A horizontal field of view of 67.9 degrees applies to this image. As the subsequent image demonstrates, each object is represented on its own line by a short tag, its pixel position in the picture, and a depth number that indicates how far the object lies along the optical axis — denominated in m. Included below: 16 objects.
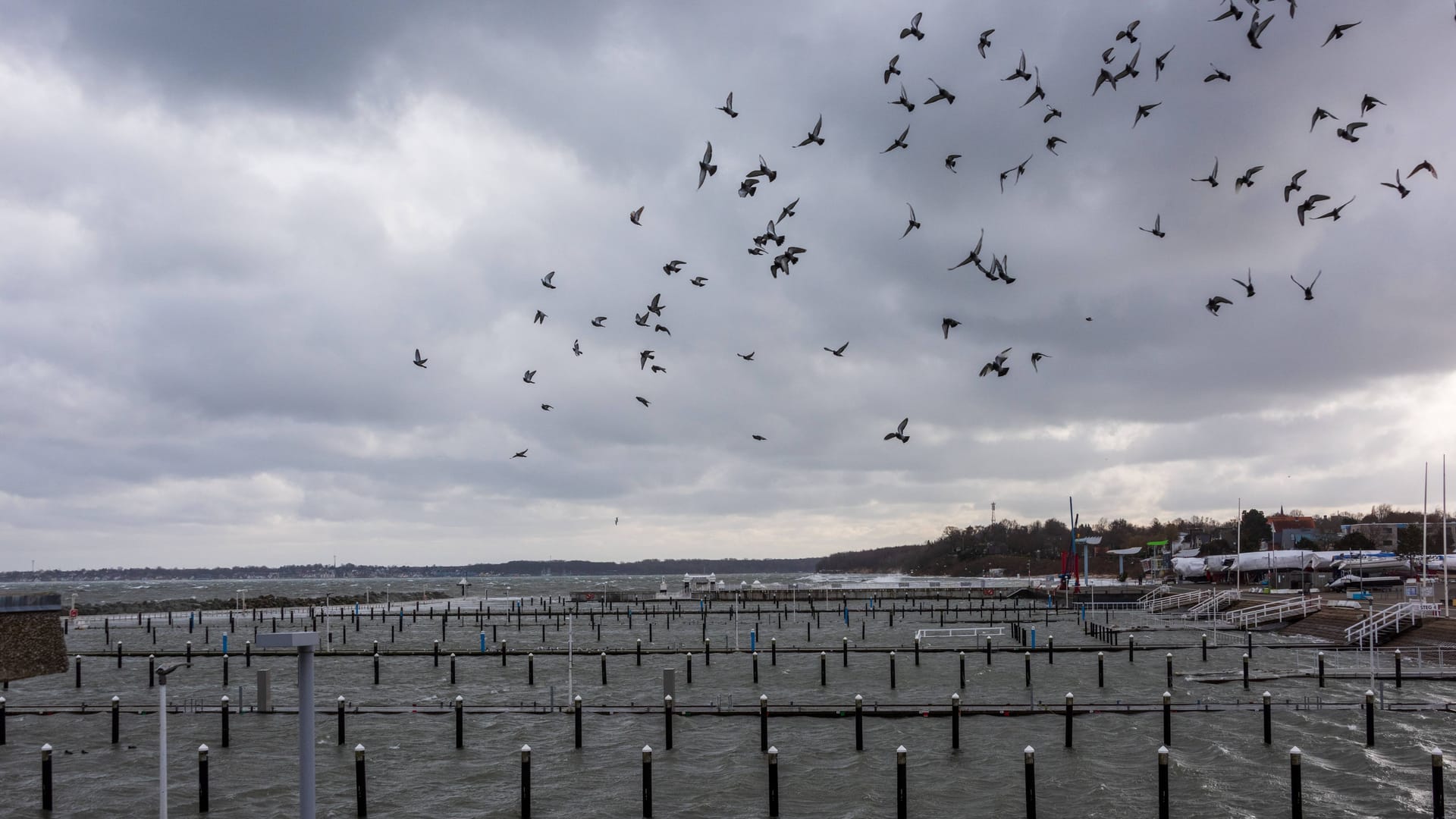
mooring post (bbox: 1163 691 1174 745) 38.16
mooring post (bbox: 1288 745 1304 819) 27.77
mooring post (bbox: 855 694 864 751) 38.56
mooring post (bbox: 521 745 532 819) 30.02
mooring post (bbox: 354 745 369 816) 30.69
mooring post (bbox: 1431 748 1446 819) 26.64
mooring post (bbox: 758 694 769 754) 38.84
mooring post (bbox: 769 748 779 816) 29.66
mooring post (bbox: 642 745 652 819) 29.78
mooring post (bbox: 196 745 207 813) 31.20
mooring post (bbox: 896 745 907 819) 28.97
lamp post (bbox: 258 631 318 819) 16.98
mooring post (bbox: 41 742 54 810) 31.25
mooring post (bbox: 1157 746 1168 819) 28.34
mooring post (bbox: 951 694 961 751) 38.66
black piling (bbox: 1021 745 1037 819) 28.44
